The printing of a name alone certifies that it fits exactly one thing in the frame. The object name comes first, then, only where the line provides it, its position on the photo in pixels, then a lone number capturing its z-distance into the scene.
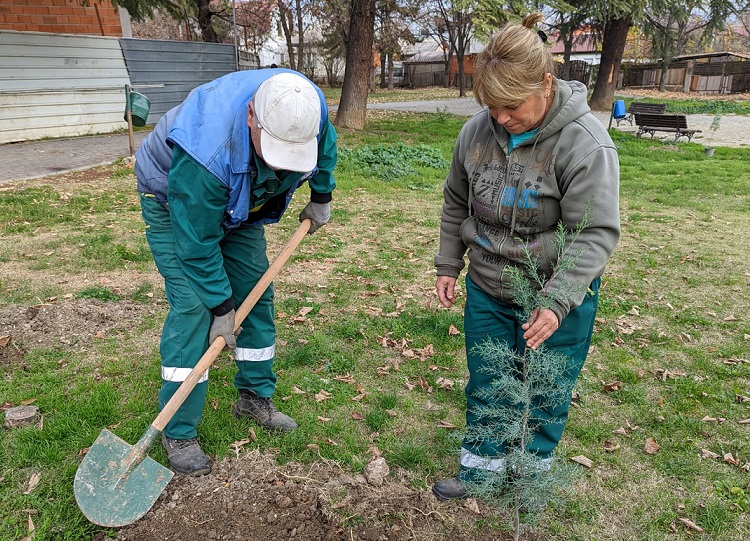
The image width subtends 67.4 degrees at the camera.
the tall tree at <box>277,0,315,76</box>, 26.55
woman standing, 1.97
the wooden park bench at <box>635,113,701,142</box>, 13.93
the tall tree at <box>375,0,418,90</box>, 32.53
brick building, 13.12
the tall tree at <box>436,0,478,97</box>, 32.38
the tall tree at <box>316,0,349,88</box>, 25.69
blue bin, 12.81
